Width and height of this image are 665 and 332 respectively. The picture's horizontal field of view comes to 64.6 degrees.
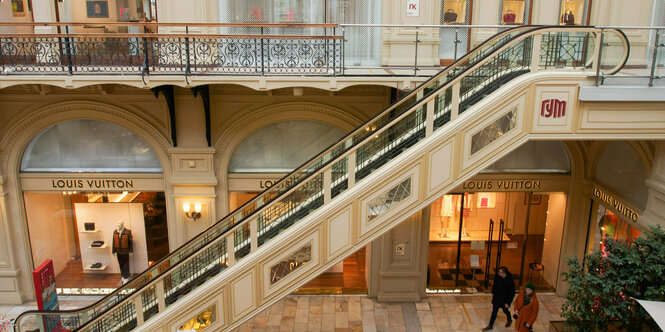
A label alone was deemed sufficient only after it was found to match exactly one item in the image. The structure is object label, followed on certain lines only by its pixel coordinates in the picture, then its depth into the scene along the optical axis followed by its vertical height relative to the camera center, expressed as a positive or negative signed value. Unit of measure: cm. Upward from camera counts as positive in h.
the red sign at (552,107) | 690 -99
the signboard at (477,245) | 1093 -435
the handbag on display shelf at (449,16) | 916 +21
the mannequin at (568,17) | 916 +21
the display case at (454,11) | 915 +29
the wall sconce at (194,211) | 987 -336
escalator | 681 -184
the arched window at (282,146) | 980 -217
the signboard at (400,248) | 1028 -417
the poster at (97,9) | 907 +26
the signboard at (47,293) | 821 -419
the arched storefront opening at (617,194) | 857 -270
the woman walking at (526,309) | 873 -455
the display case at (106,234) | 1055 -414
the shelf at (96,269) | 1097 -491
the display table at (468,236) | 1086 -417
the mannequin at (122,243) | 1060 -428
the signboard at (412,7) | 880 +34
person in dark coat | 928 -452
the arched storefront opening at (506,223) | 1025 -387
